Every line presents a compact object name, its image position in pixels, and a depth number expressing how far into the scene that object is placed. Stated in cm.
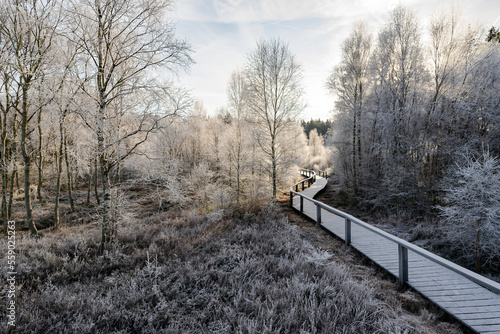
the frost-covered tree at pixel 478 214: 579
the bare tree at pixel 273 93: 1238
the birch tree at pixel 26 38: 715
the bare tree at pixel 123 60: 536
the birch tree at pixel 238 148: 1530
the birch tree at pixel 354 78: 1388
